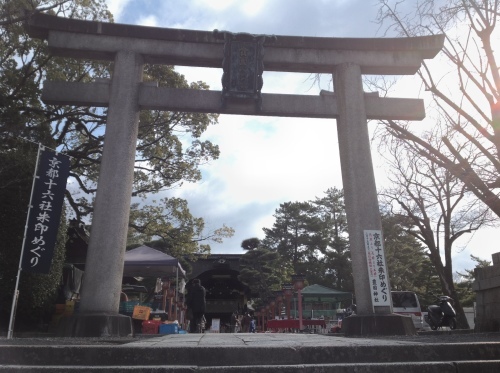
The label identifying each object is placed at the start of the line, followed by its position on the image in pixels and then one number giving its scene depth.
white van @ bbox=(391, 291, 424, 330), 14.07
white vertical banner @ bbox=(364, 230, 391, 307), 7.36
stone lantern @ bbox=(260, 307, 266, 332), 23.21
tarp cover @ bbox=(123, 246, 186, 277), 11.62
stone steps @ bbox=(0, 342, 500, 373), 3.20
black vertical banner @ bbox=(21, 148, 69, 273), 7.21
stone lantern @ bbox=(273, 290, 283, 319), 17.36
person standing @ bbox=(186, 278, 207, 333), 11.55
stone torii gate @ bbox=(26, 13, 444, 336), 7.20
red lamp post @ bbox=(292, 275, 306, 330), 12.69
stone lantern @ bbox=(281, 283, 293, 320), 14.69
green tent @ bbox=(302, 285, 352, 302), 20.47
